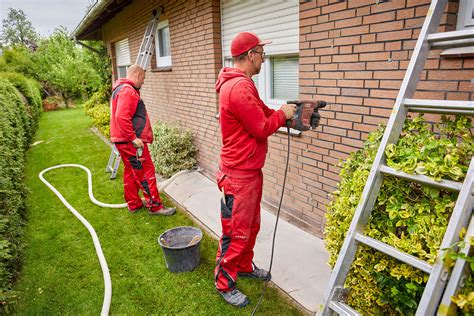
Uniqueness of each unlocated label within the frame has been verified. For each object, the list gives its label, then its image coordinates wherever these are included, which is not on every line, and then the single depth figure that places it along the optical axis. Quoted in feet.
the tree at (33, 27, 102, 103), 85.30
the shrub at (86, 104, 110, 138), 36.35
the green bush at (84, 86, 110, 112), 47.88
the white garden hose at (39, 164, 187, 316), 10.10
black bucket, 10.88
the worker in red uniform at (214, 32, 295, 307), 8.16
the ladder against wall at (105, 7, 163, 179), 22.44
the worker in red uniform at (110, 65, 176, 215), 14.85
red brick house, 7.98
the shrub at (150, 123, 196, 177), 19.83
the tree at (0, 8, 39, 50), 190.90
